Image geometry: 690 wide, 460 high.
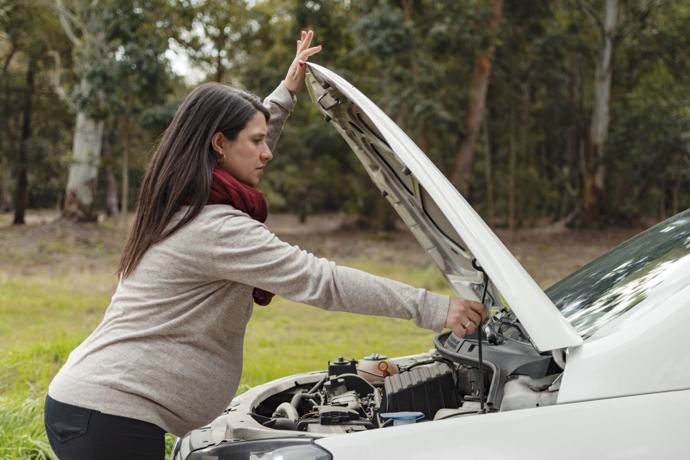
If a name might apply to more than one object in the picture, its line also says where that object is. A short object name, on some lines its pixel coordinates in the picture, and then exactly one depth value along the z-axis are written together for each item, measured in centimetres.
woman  149
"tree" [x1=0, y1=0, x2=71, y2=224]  2006
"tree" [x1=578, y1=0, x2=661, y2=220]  1888
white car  130
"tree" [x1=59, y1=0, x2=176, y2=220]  1213
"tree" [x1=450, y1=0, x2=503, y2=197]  1539
